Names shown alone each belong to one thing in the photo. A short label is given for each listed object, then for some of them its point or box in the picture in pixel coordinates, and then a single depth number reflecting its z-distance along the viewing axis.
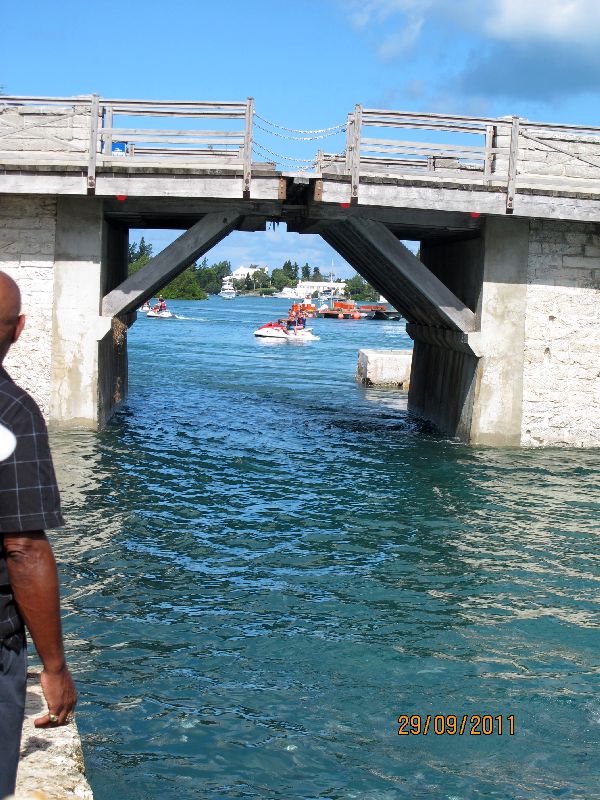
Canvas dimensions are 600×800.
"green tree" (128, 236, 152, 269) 182.43
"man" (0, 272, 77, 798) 3.33
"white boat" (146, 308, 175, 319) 87.44
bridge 15.69
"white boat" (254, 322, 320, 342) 59.53
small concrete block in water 30.08
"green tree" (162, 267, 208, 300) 164.88
